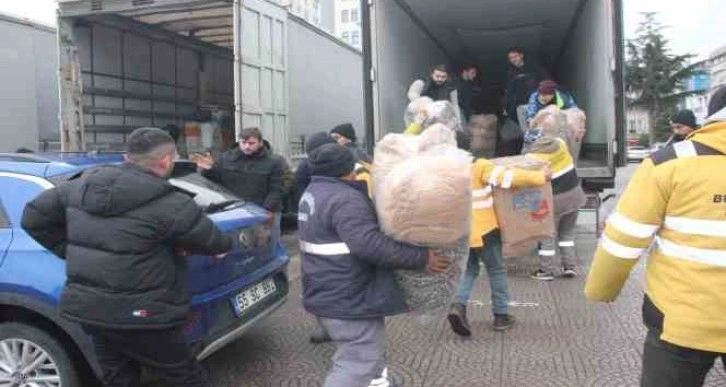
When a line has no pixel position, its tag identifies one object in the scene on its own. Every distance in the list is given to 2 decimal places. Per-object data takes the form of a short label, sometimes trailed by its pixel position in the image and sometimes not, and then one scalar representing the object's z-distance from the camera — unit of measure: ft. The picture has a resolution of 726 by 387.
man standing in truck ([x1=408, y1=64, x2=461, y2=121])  28.17
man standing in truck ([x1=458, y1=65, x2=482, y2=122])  31.37
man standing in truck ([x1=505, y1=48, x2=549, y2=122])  30.66
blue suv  12.25
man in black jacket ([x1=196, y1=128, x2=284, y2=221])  21.11
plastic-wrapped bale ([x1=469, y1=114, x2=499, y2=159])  25.91
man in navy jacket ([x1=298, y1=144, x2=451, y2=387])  10.46
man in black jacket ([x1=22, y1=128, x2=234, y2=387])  10.28
